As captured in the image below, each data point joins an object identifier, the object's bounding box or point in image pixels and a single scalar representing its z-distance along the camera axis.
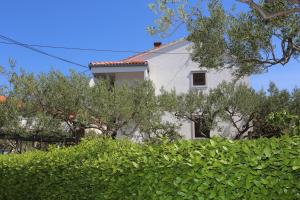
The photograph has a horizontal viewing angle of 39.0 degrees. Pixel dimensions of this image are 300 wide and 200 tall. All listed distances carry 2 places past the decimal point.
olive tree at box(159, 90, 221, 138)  23.33
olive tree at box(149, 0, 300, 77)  11.35
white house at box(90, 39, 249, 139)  27.78
